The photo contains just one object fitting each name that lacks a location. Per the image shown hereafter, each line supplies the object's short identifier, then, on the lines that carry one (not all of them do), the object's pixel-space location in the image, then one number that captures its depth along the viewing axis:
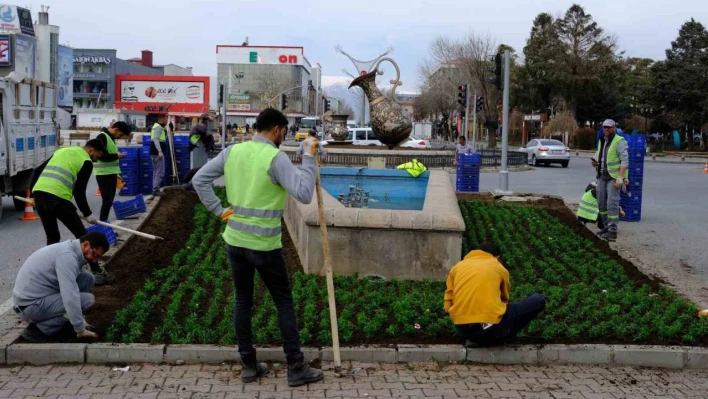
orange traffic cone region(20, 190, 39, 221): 13.79
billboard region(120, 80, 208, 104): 89.00
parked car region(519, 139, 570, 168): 35.88
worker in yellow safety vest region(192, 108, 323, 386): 5.18
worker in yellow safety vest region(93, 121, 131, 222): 10.26
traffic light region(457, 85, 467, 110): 30.62
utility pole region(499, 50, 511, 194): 17.72
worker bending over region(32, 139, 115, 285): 8.02
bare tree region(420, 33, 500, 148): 50.59
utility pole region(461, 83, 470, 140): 31.06
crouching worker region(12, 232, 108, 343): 5.91
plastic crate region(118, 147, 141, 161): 17.16
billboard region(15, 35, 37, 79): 42.60
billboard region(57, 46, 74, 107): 71.56
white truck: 13.17
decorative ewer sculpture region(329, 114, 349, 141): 30.33
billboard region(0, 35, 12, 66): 39.03
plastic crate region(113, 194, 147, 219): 12.76
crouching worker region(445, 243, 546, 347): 5.88
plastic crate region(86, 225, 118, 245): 9.88
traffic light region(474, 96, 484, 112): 36.88
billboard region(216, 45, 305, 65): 132.75
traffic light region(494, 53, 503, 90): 19.44
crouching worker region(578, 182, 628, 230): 12.83
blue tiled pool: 15.81
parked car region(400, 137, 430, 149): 35.84
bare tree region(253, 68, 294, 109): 103.81
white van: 35.09
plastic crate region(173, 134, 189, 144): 19.22
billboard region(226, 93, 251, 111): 112.44
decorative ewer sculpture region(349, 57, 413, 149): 22.92
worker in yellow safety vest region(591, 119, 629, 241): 11.51
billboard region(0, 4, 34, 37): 66.81
